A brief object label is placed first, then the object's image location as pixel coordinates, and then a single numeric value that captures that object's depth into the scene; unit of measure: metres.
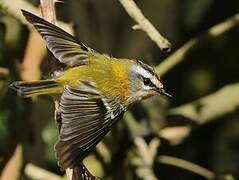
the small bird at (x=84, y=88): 4.03
